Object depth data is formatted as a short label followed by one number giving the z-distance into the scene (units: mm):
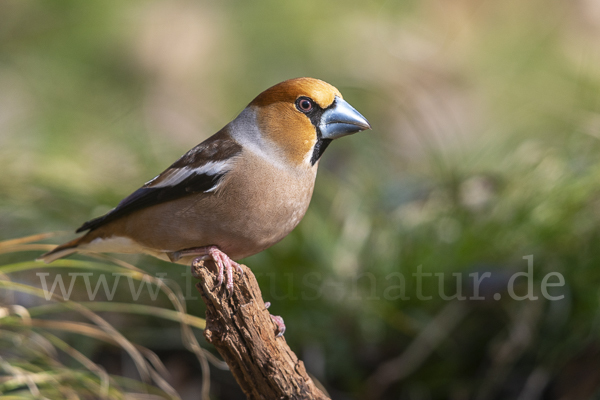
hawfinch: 5367
